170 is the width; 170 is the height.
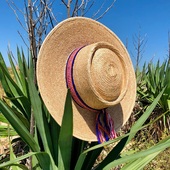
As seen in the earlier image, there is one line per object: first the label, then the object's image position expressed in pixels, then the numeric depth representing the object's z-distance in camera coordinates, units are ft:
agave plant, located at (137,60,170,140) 11.01
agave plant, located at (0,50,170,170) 3.51
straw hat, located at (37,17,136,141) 3.84
